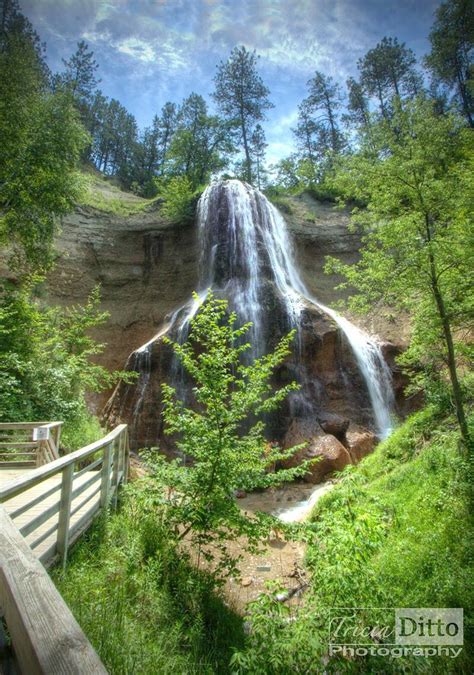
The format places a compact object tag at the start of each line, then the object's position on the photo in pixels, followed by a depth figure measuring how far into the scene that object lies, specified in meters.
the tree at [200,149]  28.73
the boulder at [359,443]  12.61
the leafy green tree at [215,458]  4.74
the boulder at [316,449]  11.73
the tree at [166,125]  44.03
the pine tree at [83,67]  36.72
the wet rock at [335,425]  13.59
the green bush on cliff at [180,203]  23.78
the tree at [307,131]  36.97
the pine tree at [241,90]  31.33
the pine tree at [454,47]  24.42
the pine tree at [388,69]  30.58
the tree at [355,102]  33.56
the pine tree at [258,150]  31.58
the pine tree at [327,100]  35.66
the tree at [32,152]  10.91
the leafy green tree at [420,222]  6.44
